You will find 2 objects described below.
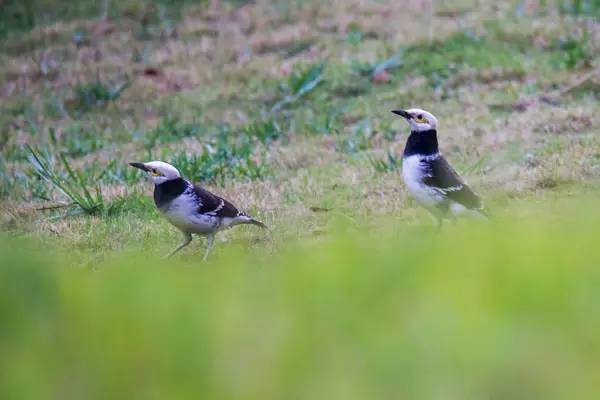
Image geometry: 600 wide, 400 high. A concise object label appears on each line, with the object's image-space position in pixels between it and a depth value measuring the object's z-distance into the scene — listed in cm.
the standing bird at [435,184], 1409
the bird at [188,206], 1397
